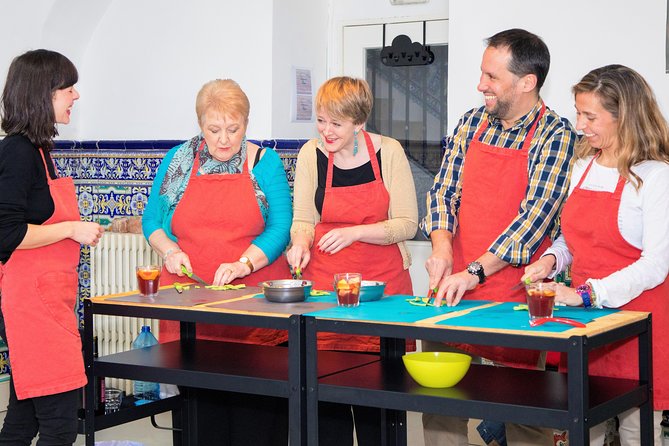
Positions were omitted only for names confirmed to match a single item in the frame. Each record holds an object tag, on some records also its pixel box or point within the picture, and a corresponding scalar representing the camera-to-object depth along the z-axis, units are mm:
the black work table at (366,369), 2699
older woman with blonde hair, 3889
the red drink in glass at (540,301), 2807
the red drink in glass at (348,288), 3215
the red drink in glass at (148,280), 3533
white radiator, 5547
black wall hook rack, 5578
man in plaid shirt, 3395
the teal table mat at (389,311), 2975
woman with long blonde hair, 3041
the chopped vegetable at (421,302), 3246
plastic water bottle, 4809
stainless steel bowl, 3342
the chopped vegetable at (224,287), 3715
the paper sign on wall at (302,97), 5484
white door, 5555
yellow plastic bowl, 2941
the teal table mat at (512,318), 2755
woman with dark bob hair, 3184
